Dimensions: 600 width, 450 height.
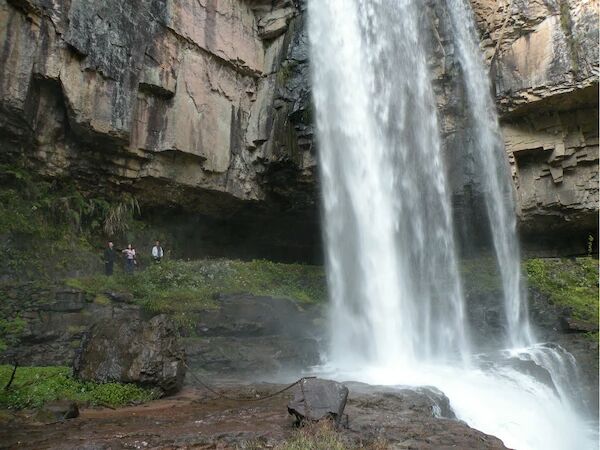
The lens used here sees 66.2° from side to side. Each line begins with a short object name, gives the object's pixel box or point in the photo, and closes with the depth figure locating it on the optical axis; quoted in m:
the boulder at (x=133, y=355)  8.20
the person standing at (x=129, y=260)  14.90
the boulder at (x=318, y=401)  6.03
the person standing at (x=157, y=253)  16.33
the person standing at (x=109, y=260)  14.27
